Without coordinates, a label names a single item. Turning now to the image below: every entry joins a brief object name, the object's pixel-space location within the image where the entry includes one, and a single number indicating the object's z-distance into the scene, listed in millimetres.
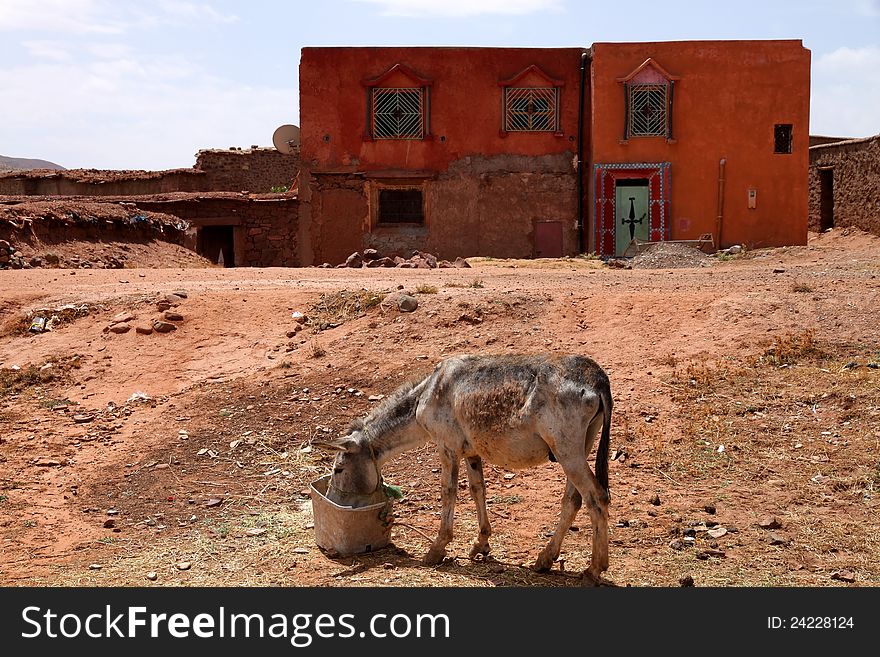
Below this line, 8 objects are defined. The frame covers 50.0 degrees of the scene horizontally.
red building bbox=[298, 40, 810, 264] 27188
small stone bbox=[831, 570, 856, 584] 6191
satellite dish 33000
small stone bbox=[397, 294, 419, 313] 11930
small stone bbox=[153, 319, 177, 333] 12375
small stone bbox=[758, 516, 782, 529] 7188
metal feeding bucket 6871
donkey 6102
